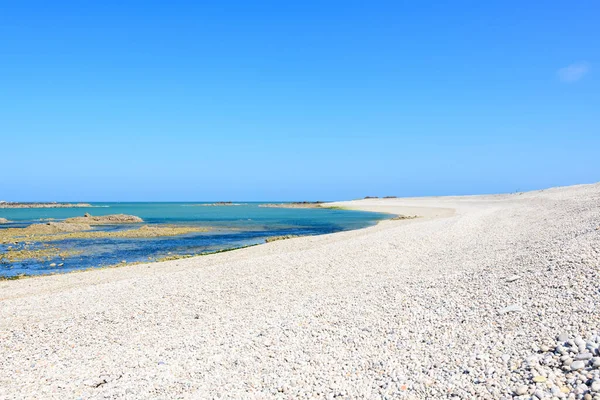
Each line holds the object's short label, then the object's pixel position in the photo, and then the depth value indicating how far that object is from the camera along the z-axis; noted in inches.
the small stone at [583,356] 217.2
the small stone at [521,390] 203.7
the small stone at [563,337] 243.2
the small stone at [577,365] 211.3
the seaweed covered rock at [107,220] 1968.3
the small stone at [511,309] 308.3
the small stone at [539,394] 196.2
